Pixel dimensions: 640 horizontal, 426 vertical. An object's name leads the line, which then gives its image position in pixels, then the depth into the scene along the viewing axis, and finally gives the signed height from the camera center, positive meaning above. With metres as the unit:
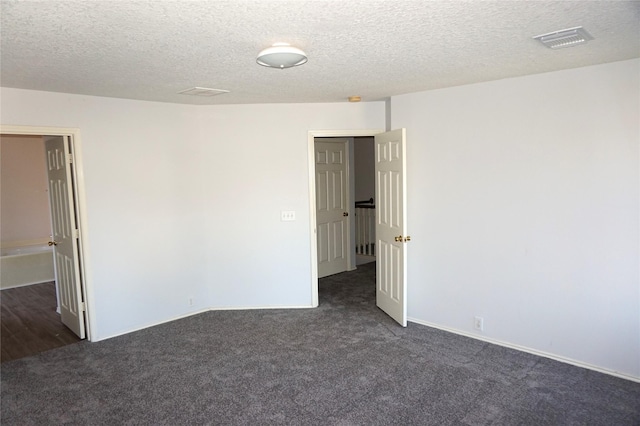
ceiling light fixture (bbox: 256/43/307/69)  2.48 +0.75
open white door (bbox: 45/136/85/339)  4.05 -0.49
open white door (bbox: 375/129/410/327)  4.17 -0.53
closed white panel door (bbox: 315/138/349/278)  6.20 -0.43
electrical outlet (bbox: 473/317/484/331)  3.93 -1.42
